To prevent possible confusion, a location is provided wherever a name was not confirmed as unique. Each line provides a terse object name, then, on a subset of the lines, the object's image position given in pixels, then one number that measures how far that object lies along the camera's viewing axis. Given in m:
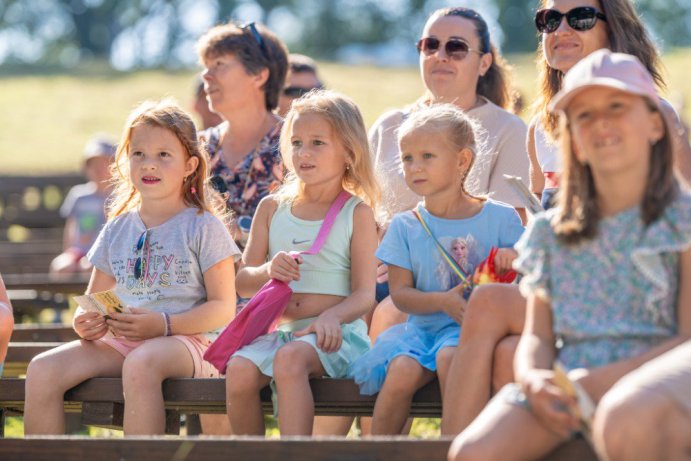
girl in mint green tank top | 9.70
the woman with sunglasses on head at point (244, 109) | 12.77
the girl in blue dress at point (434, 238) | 9.54
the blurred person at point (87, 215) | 20.91
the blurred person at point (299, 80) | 15.95
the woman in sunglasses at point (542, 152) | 8.43
